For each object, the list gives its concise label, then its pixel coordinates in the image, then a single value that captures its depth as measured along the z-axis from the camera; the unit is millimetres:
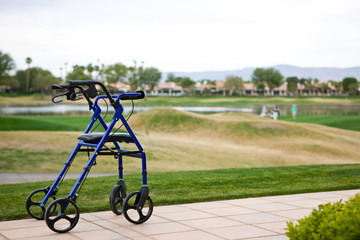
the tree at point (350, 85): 185750
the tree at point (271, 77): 195188
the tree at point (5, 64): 131000
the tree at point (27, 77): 142750
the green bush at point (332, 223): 3428
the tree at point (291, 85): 193750
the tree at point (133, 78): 167038
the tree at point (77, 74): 148750
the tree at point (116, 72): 164750
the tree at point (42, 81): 133750
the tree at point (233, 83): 184300
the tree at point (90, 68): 171075
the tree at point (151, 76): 168625
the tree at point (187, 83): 187875
